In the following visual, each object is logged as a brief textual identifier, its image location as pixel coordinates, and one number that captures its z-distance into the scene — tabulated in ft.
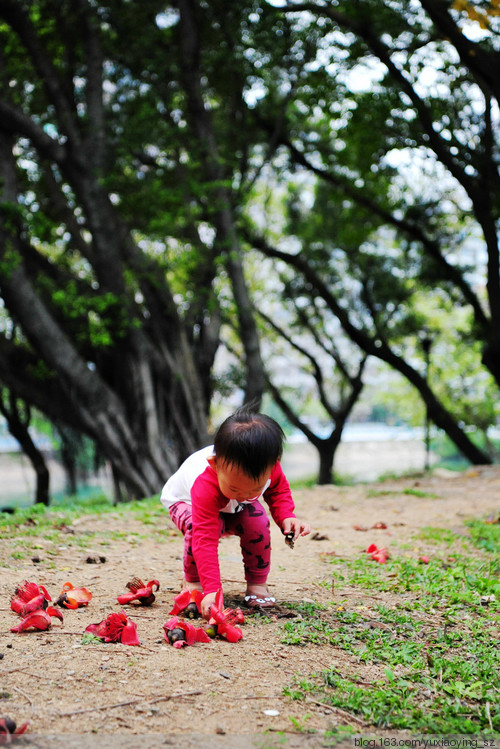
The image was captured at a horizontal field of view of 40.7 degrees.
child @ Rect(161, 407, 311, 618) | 9.07
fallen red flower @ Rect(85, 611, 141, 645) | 8.48
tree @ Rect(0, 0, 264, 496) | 30.12
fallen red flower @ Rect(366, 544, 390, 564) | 13.53
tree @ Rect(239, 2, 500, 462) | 31.19
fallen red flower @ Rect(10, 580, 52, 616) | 9.16
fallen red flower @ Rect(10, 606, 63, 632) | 8.72
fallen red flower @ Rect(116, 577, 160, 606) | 10.02
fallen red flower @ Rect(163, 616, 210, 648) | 8.57
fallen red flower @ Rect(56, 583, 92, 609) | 9.85
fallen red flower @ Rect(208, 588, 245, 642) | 8.82
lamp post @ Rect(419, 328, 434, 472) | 52.80
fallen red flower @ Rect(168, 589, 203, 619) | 9.86
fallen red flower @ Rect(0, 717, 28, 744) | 5.80
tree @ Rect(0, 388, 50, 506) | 42.22
